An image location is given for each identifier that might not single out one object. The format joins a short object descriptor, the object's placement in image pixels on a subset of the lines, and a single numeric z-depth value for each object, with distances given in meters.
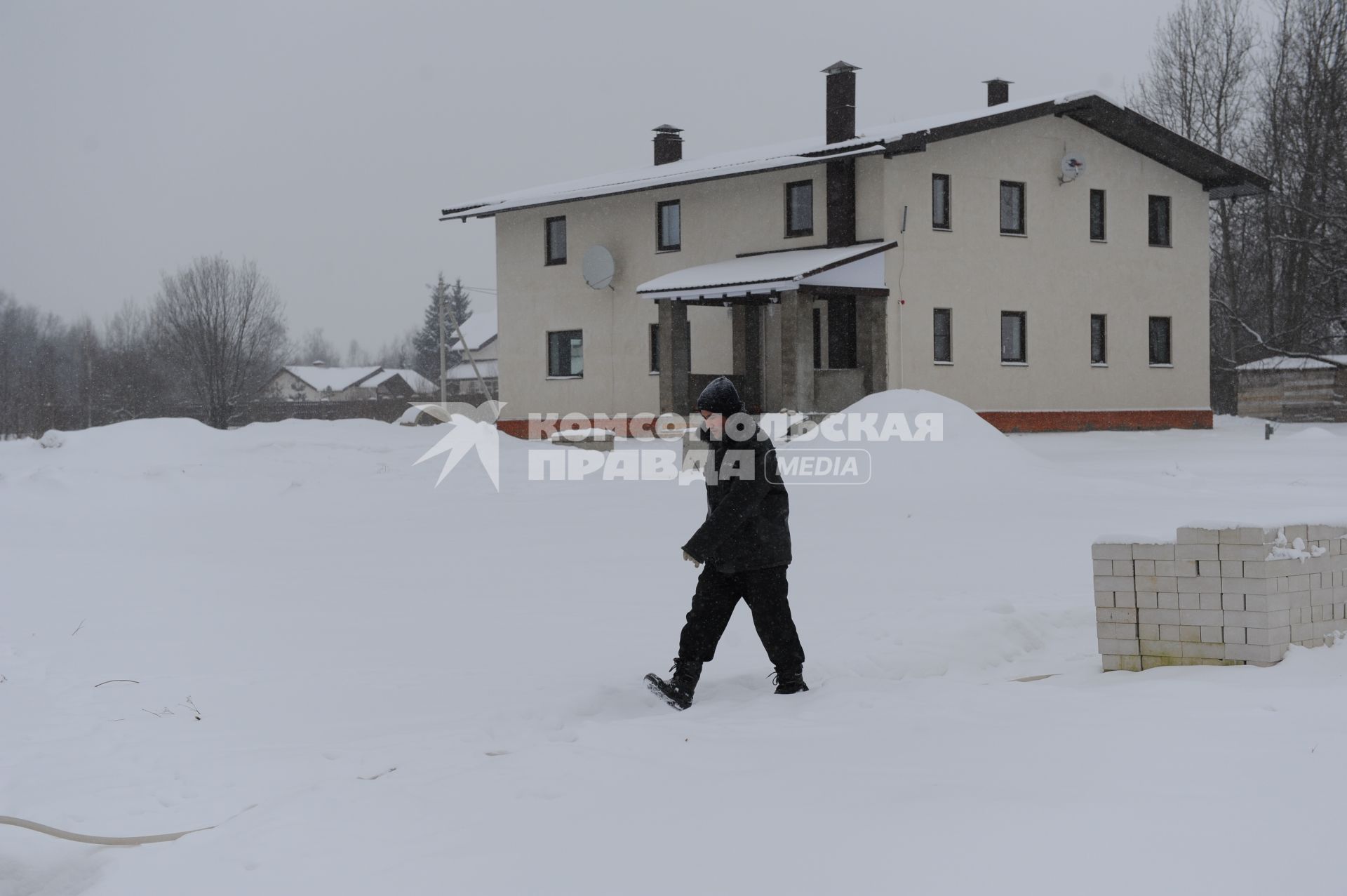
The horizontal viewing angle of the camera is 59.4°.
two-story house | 23.61
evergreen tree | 87.23
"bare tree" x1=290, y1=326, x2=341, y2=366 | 122.59
